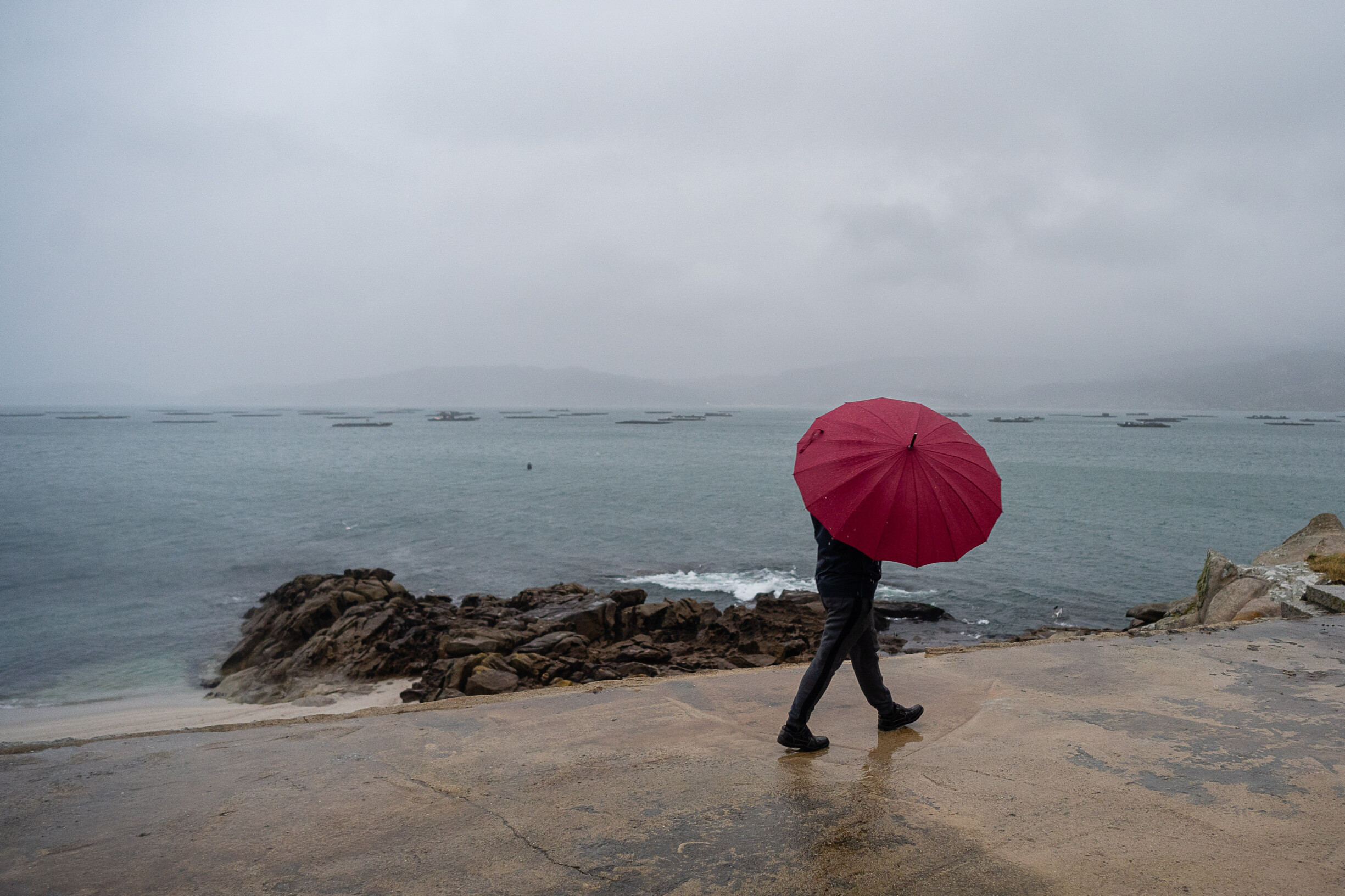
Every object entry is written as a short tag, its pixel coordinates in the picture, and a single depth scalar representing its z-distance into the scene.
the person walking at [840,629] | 4.65
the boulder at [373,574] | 21.53
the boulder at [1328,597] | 8.88
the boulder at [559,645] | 12.59
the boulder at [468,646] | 12.20
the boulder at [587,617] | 15.14
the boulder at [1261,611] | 9.15
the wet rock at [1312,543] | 12.08
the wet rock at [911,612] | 19.39
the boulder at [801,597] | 18.09
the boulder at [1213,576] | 10.89
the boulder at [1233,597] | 9.71
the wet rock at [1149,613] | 17.64
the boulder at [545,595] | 18.78
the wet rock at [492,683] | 9.37
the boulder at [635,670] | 10.72
